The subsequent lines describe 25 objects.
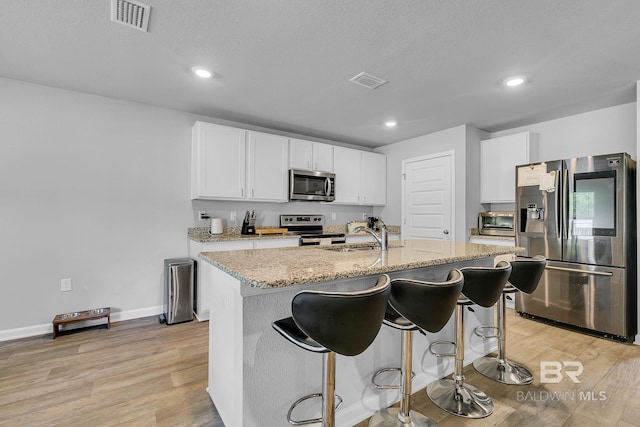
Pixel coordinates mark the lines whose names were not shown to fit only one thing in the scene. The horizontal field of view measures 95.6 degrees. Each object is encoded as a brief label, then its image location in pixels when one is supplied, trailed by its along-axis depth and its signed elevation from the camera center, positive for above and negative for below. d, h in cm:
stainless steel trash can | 318 -86
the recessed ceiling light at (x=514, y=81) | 267 +127
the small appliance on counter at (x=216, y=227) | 367 -15
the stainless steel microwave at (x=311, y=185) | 417 +45
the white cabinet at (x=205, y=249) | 328 -40
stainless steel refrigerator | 277 -24
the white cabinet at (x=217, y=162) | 351 +66
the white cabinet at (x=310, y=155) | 423 +91
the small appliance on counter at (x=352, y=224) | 500 -15
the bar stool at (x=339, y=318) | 108 -40
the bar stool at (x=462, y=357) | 170 -93
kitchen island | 139 -67
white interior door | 426 +28
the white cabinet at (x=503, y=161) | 381 +74
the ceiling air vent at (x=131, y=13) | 177 +128
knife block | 394 -19
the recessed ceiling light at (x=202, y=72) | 255 +128
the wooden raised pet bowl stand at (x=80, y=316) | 282 -103
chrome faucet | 218 -18
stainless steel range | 411 -22
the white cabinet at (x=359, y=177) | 477 +67
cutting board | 388 -21
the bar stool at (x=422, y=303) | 136 -42
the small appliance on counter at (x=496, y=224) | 387 -11
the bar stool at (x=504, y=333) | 203 -92
